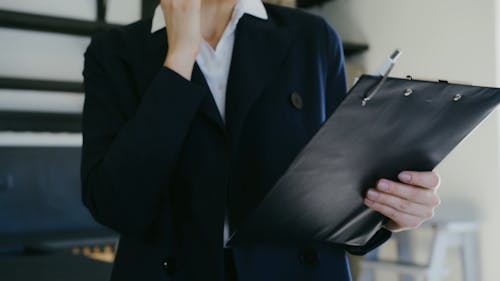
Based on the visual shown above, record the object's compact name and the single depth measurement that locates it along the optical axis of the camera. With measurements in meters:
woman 0.76
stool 2.95
